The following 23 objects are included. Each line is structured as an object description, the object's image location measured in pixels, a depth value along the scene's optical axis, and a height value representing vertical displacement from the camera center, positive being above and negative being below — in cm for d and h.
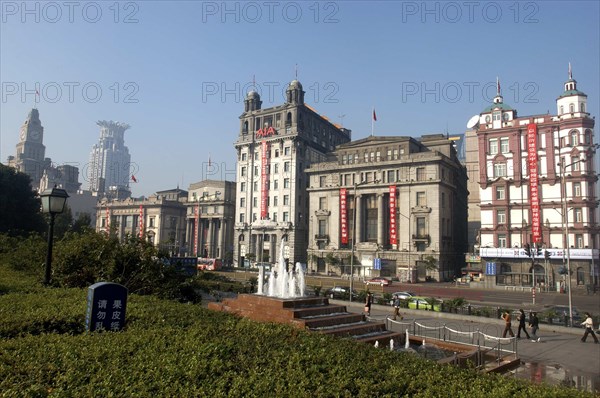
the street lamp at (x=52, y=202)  1263 +125
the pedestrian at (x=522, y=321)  2069 -308
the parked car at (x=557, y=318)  2438 -351
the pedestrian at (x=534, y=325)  2092 -334
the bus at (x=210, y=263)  7262 -248
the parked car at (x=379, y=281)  5397 -369
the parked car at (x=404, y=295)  3344 -347
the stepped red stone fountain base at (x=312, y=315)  1431 -226
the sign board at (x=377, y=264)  6443 -172
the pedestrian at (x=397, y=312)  2509 -339
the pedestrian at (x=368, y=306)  2577 -317
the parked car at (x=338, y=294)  3466 -342
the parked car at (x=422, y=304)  2923 -353
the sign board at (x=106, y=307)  789 -113
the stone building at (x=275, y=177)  8256 +1431
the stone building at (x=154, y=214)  10600 +824
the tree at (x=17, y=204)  4803 +456
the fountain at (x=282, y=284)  1966 -162
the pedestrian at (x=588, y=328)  2040 -333
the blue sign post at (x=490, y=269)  5550 -177
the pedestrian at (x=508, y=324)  2008 -314
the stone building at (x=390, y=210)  6575 +692
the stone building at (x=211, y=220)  9619 +637
